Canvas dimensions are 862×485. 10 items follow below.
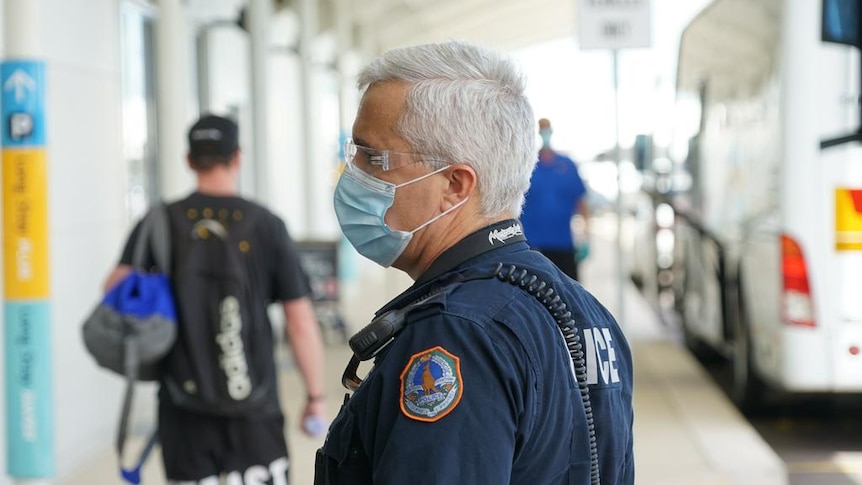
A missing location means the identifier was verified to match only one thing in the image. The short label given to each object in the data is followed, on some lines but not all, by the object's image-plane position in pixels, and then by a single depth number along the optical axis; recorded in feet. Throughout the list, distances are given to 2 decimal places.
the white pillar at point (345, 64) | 71.36
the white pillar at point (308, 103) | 55.88
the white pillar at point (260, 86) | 41.37
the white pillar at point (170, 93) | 28.71
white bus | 27.32
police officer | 6.59
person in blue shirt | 33.76
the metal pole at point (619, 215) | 33.53
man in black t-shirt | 15.44
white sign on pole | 32.17
